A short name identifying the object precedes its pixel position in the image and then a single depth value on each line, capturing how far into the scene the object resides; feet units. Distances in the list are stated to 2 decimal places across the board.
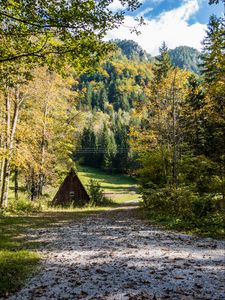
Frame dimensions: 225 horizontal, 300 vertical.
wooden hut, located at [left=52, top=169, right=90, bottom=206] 97.91
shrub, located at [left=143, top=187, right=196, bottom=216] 48.84
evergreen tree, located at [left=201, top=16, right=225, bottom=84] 26.66
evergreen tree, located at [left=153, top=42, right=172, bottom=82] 116.98
